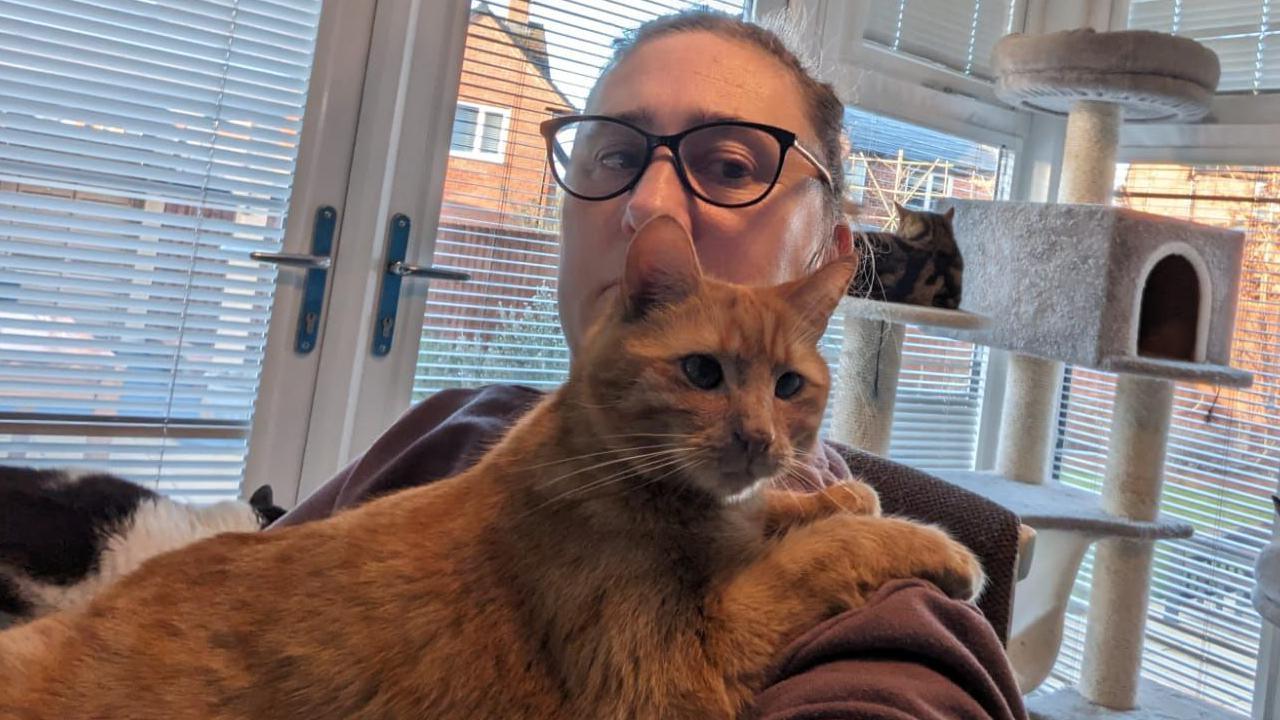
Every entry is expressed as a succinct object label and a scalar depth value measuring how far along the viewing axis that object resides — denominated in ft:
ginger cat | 2.59
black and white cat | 3.64
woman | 3.91
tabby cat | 9.27
